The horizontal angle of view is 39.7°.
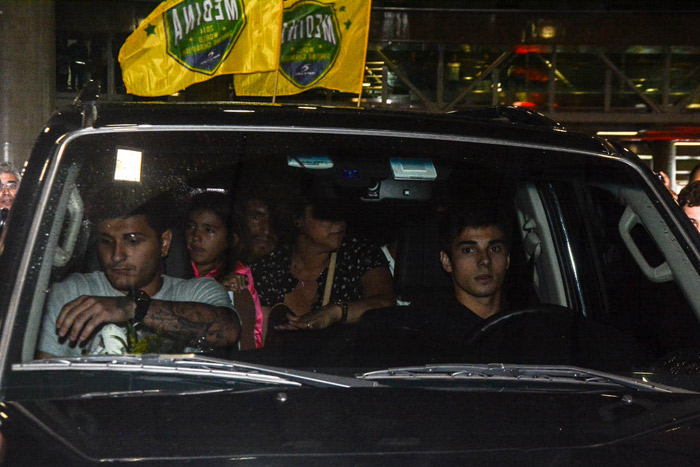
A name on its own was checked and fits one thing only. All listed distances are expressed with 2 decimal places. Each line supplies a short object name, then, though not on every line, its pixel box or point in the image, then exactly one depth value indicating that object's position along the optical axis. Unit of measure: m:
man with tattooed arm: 2.21
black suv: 1.57
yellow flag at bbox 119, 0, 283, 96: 6.03
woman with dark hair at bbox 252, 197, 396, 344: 2.53
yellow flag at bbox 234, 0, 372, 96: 6.61
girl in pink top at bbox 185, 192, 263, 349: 2.48
